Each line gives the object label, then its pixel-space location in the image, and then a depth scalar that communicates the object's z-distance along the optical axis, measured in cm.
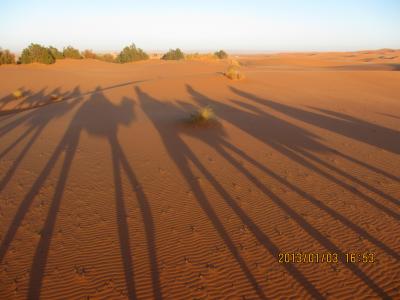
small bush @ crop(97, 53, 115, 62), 5431
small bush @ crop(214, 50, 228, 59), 6625
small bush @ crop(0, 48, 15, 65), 4041
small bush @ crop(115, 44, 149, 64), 5275
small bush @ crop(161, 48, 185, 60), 5731
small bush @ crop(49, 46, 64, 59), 4361
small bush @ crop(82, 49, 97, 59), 5215
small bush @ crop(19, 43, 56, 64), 4000
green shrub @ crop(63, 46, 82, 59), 4619
